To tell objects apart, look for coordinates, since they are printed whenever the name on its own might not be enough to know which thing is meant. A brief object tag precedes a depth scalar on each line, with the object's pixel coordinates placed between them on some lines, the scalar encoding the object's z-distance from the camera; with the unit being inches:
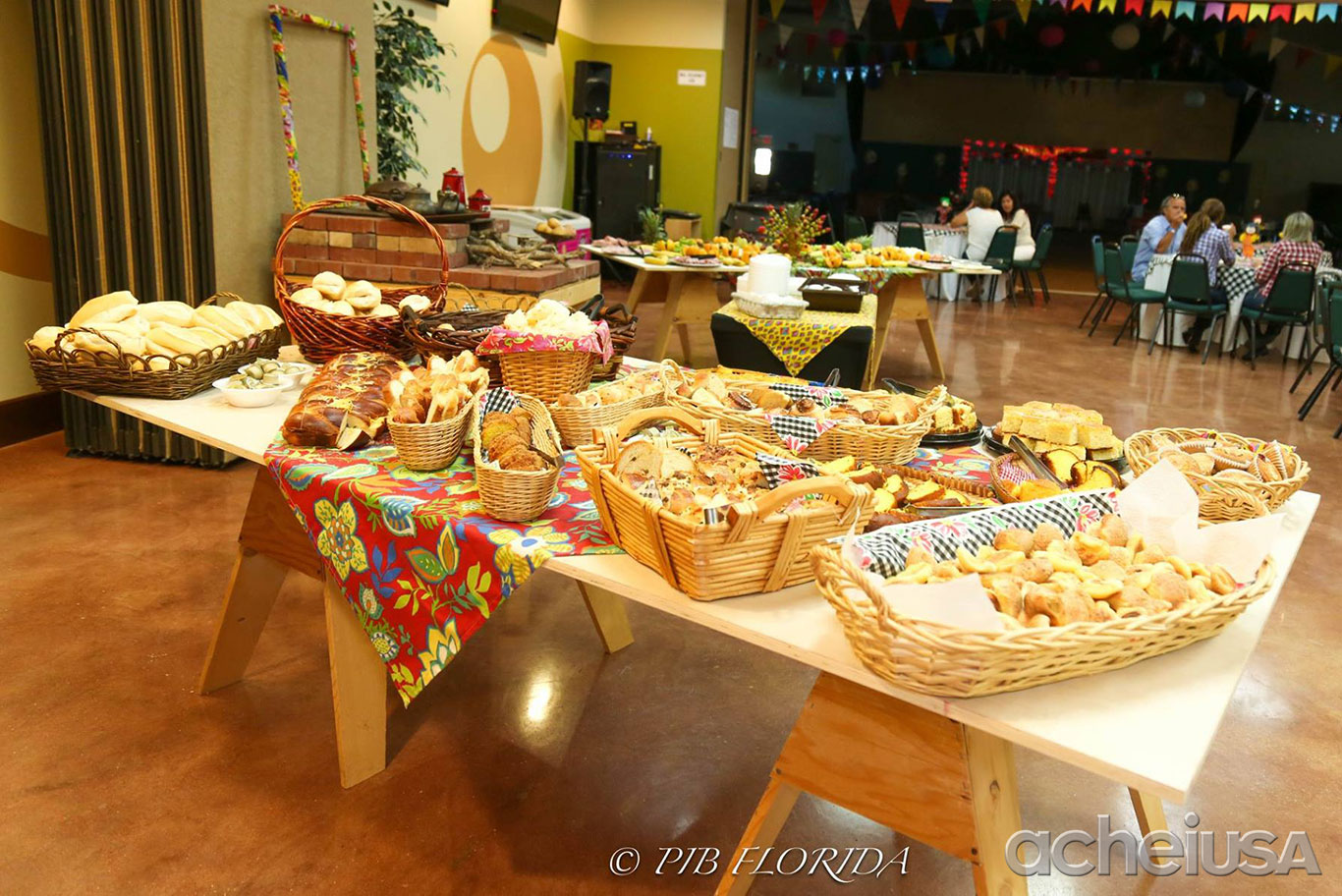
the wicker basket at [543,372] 88.7
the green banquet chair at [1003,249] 405.7
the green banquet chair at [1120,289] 334.3
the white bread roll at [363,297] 108.4
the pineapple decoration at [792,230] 269.0
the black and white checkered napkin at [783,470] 64.8
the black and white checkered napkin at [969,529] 55.4
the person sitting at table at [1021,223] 433.1
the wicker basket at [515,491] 65.7
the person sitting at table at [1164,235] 358.0
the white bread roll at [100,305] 95.3
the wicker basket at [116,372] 89.4
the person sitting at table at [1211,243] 322.7
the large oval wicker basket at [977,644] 46.3
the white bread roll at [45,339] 90.4
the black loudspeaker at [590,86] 413.4
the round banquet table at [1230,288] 317.4
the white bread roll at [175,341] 94.2
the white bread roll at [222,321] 101.8
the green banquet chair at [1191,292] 308.2
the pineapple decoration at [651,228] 308.8
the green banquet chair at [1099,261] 348.8
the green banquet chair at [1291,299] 294.8
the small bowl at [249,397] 91.5
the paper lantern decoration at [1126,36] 556.7
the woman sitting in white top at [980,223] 412.8
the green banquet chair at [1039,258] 431.2
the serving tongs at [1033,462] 74.3
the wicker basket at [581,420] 79.8
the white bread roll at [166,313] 98.3
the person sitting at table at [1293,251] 304.3
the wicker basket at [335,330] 103.1
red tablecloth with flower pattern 65.6
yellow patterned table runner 184.1
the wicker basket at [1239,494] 65.8
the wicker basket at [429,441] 74.5
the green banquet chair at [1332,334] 237.8
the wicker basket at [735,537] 55.0
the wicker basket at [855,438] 76.9
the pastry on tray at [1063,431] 79.5
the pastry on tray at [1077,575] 50.2
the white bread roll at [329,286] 108.7
